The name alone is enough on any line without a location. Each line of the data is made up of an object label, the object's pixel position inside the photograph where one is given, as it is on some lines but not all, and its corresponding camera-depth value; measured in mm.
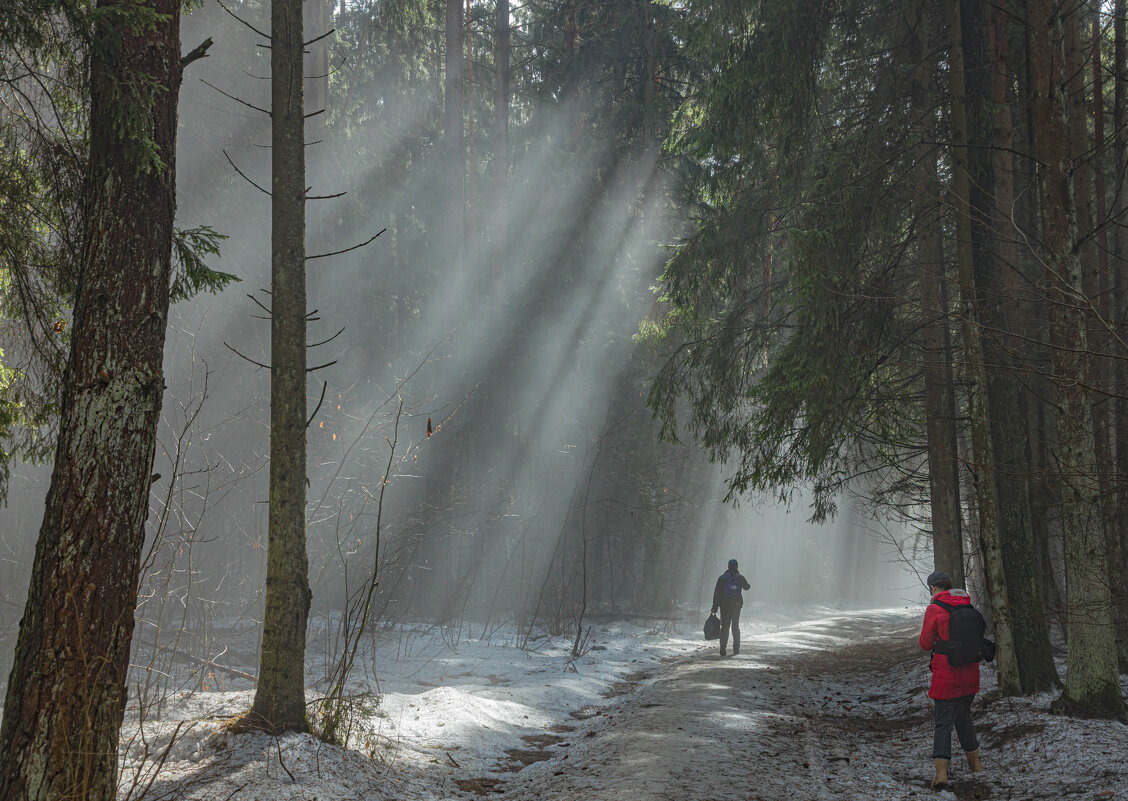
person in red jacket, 6965
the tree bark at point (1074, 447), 7738
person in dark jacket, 16094
